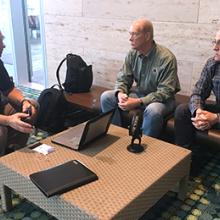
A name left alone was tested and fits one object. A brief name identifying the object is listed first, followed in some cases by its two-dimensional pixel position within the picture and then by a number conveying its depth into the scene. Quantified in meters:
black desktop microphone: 1.69
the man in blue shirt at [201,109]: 2.02
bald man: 2.27
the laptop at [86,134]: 1.69
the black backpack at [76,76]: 3.04
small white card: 1.66
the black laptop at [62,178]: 1.35
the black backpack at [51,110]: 2.69
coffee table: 1.29
